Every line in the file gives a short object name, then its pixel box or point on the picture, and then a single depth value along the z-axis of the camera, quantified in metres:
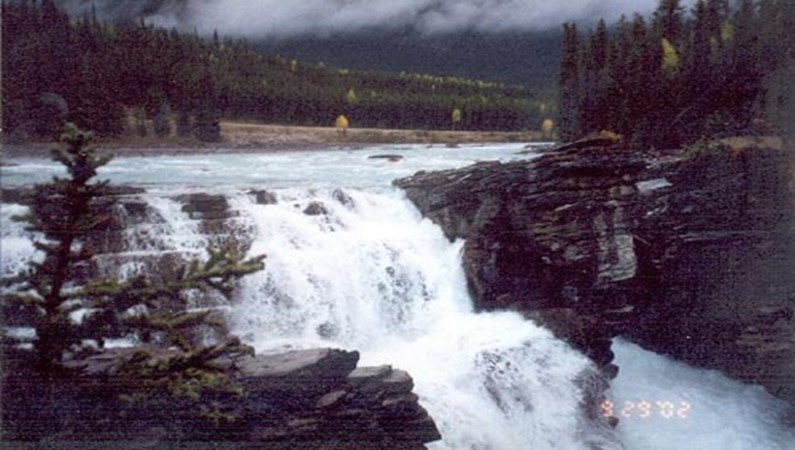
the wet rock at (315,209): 12.67
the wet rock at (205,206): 11.39
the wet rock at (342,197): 13.38
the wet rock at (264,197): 12.29
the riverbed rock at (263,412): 4.75
